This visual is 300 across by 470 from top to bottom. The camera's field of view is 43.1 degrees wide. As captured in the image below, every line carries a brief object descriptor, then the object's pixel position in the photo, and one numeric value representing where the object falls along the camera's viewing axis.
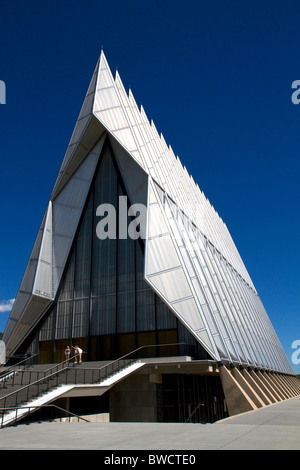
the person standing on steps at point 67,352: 23.66
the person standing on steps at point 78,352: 22.20
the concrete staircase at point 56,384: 15.70
